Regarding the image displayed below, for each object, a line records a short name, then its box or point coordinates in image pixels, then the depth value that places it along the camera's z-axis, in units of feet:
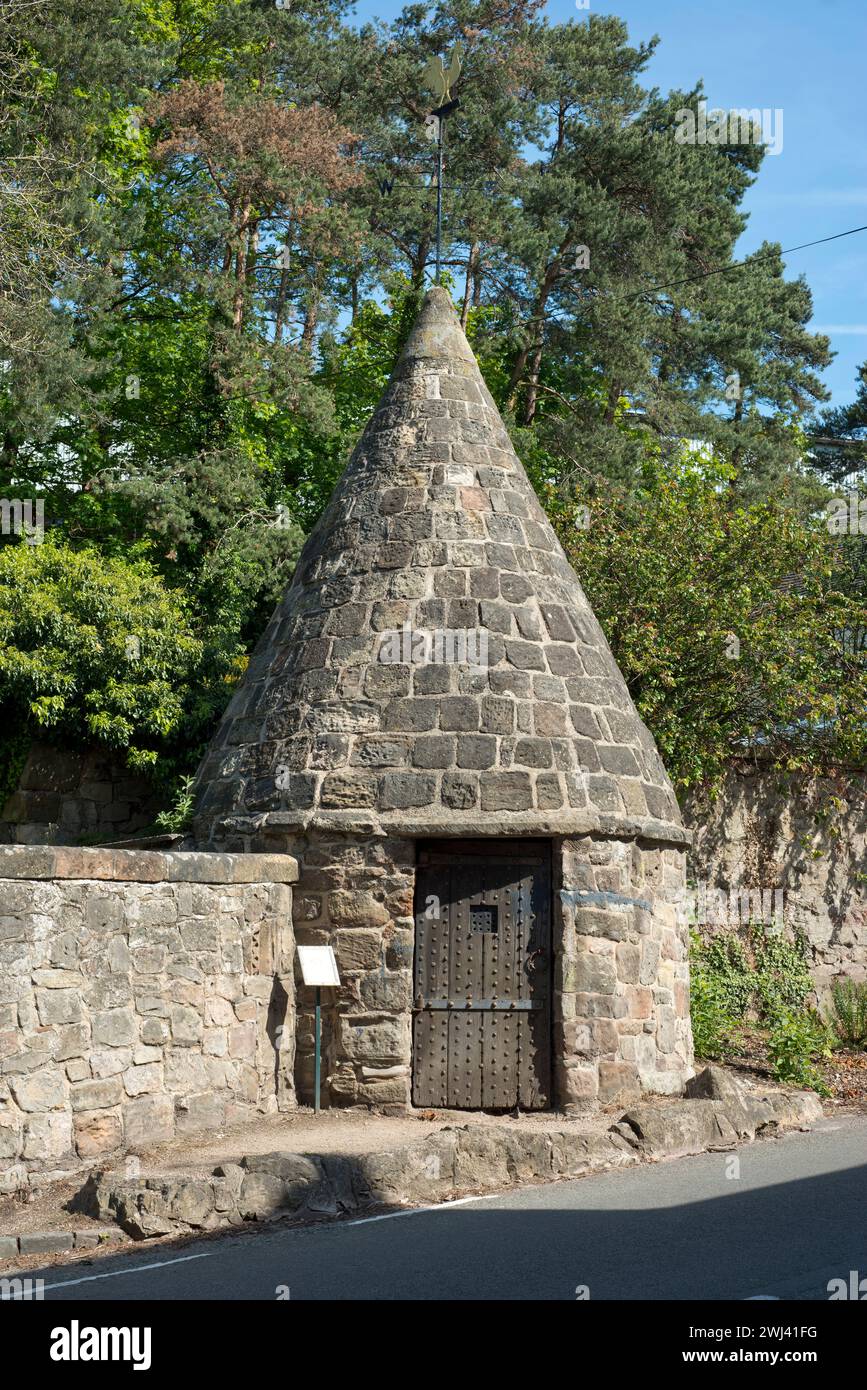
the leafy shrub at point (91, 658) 46.78
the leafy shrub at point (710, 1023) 42.19
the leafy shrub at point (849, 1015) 47.65
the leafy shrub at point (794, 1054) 39.09
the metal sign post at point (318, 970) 30.96
